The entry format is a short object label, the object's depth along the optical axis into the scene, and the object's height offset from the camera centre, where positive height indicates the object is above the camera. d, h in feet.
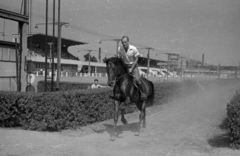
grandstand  180.04 +2.85
